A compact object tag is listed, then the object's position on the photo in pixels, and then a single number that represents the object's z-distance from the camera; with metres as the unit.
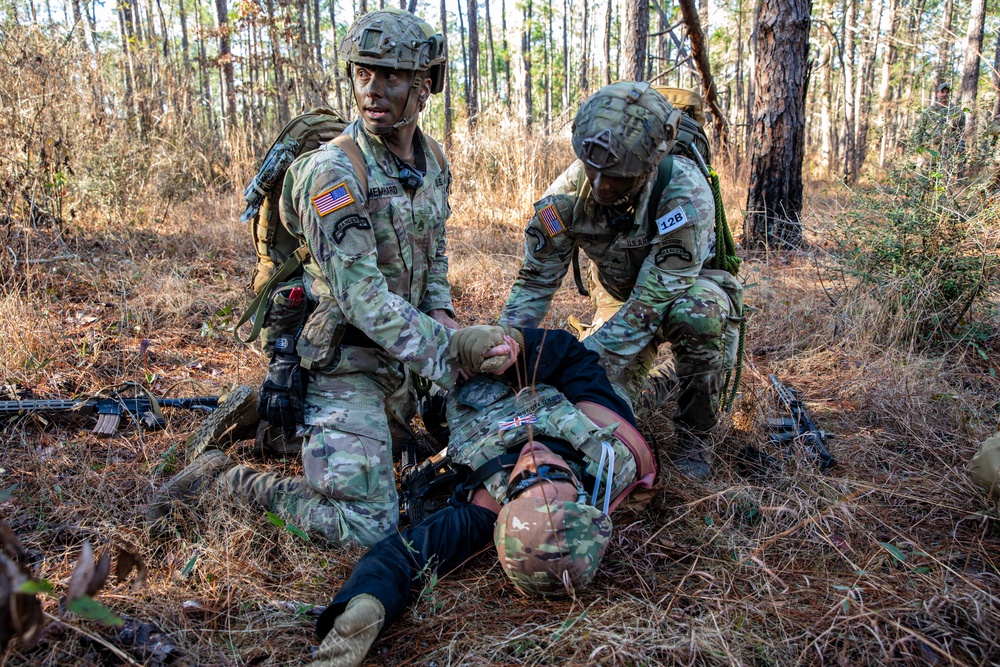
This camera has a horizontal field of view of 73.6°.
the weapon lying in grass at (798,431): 2.86
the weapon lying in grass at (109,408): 3.01
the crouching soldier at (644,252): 2.73
